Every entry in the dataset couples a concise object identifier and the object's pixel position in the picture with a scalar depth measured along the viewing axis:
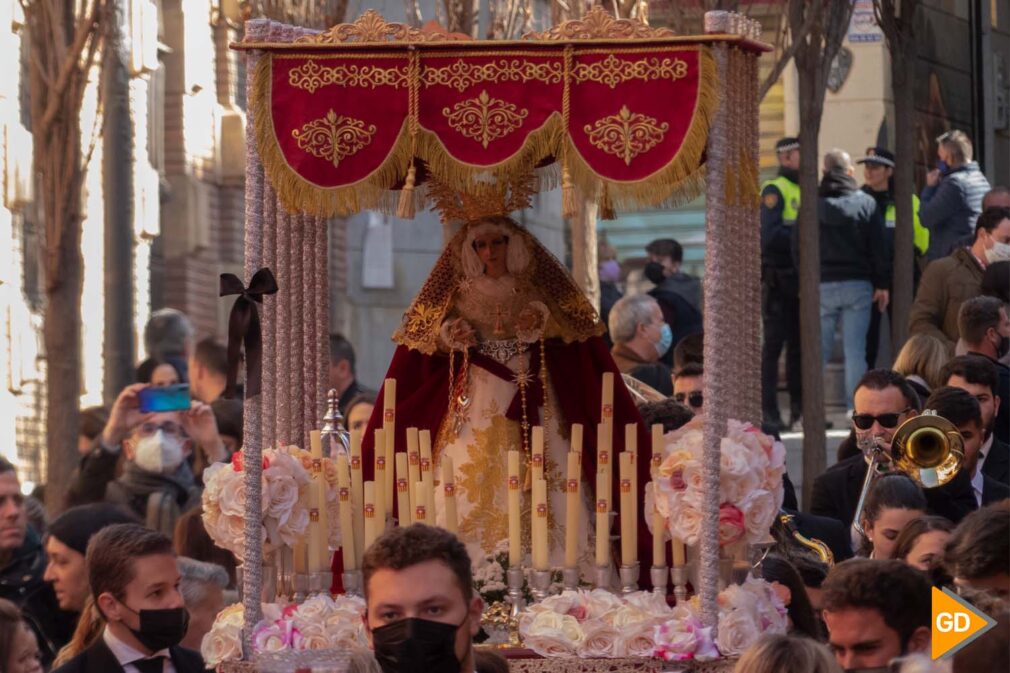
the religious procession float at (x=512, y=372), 16.92
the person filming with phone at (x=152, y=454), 22.05
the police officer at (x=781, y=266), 29.16
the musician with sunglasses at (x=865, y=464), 19.53
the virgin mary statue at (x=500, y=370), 18.66
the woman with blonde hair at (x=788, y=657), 12.56
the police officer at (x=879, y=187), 29.73
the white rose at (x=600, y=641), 16.95
